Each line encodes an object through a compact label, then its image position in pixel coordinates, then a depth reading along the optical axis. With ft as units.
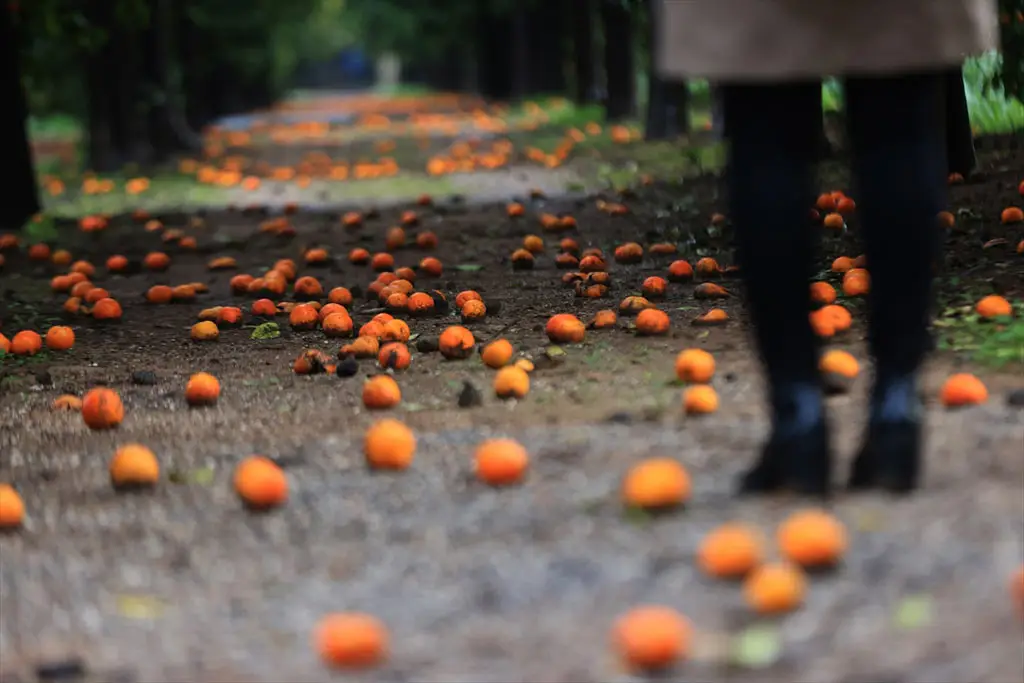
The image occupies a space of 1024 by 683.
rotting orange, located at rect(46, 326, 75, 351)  42.04
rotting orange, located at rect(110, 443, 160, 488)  25.26
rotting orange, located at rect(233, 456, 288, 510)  23.15
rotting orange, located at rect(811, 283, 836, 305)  35.81
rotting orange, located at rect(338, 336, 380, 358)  36.45
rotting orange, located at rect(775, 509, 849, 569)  18.48
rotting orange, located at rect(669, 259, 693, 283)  45.16
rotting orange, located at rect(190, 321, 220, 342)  42.42
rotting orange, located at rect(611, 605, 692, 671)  16.66
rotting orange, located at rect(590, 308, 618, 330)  37.78
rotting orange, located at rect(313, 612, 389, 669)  17.47
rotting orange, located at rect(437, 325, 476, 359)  35.37
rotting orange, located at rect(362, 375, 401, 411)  30.42
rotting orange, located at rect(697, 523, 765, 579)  18.52
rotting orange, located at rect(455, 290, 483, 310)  42.45
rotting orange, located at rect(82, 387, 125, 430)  30.35
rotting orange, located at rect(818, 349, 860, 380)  27.89
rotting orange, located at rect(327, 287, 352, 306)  45.52
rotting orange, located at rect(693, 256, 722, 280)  45.03
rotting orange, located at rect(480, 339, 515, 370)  33.78
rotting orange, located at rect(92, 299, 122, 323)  46.91
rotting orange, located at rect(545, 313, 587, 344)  36.22
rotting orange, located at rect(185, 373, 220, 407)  32.50
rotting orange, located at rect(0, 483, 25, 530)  23.62
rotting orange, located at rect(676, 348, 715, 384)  29.14
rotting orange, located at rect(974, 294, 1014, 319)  33.14
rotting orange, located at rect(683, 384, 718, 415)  26.63
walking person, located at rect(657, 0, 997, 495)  20.56
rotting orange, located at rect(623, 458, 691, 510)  21.03
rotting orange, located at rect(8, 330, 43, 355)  41.22
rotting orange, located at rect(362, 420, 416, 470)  24.82
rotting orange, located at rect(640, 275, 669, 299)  42.27
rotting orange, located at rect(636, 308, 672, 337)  36.06
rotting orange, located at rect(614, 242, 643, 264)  50.67
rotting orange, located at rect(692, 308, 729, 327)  36.60
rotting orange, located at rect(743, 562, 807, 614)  17.54
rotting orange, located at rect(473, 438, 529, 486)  23.29
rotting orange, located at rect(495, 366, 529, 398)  30.22
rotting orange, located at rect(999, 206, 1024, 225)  47.62
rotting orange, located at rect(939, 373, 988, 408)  26.07
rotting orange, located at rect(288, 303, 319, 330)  42.09
